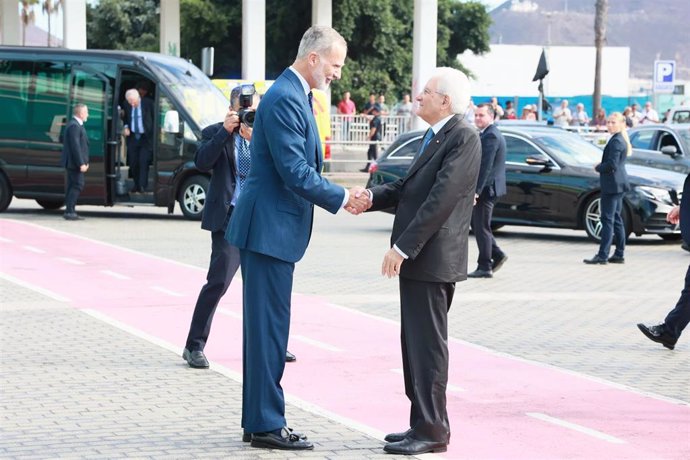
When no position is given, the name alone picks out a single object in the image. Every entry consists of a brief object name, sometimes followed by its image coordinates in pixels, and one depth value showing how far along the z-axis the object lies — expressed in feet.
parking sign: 124.47
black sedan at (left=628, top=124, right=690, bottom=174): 68.69
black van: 68.95
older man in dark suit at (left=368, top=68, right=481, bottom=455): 21.58
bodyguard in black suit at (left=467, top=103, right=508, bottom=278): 46.98
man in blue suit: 21.67
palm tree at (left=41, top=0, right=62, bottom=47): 332.39
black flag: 101.35
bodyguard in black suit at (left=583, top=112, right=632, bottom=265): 51.96
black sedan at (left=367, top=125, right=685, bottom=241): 59.77
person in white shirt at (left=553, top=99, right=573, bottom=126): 123.21
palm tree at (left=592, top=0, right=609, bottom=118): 165.37
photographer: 28.91
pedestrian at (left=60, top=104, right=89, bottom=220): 66.69
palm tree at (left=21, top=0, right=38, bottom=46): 332.80
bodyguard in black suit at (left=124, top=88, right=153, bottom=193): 69.00
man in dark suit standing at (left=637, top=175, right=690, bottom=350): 30.71
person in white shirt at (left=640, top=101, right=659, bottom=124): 115.75
